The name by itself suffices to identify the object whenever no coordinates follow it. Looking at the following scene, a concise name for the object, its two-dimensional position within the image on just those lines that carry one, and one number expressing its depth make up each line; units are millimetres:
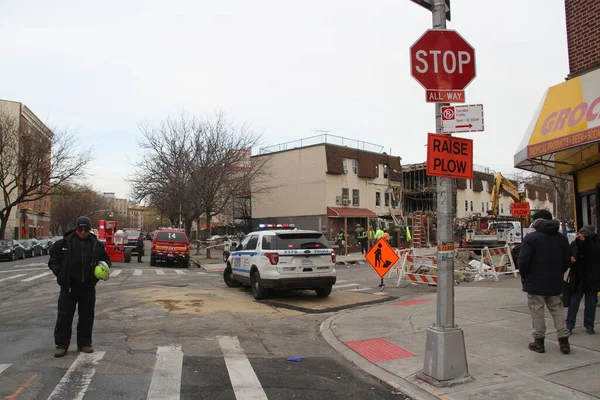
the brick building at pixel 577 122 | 8195
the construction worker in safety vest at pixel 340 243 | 31047
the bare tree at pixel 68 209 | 70375
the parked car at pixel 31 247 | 33500
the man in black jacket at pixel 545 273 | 5949
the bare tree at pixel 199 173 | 30672
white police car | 11312
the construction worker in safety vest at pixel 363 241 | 29450
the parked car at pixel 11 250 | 29222
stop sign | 5594
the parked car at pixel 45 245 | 38688
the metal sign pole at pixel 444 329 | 5160
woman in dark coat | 6699
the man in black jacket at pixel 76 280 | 6383
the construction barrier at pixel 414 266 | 14801
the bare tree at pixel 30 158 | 37562
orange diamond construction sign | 13391
